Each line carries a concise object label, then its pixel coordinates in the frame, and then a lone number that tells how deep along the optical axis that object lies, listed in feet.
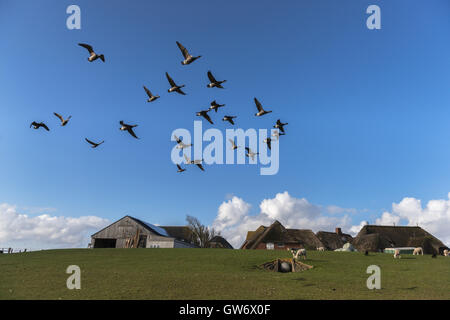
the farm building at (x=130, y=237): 207.31
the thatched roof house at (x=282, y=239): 226.17
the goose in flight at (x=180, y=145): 94.09
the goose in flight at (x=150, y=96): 79.72
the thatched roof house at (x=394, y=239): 239.30
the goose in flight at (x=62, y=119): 79.98
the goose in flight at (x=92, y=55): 73.02
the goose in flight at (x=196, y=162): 103.27
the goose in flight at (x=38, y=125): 83.00
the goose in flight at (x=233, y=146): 101.07
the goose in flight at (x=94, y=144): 82.43
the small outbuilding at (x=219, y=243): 321.93
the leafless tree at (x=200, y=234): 301.02
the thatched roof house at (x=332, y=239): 253.69
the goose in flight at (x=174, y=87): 79.30
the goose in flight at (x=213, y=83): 77.99
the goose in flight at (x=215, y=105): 85.97
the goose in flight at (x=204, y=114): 86.38
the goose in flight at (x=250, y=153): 105.24
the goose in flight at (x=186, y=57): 70.69
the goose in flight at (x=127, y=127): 83.20
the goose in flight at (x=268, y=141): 95.35
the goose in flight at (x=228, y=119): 88.69
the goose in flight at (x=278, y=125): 89.60
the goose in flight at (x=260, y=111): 84.02
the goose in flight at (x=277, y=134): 90.12
